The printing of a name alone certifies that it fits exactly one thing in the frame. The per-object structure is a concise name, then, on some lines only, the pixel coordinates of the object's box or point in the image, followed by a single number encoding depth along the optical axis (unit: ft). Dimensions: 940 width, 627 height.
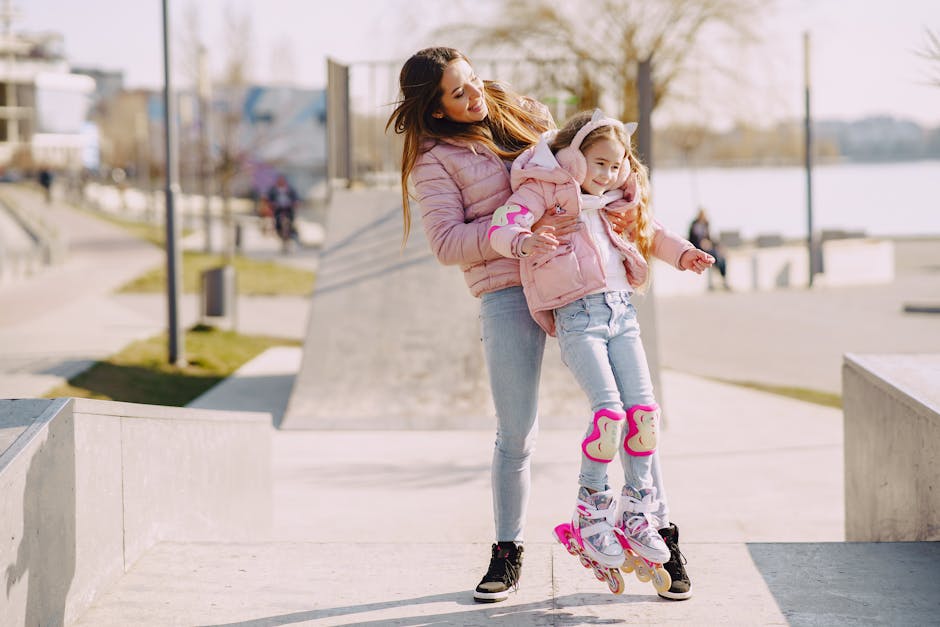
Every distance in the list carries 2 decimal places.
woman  11.61
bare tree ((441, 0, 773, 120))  86.12
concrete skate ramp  31.60
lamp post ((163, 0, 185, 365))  40.86
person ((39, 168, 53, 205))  156.03
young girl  11.12
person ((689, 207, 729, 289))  78.69
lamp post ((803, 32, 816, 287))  90.12
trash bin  51.88
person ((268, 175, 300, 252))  102.78
